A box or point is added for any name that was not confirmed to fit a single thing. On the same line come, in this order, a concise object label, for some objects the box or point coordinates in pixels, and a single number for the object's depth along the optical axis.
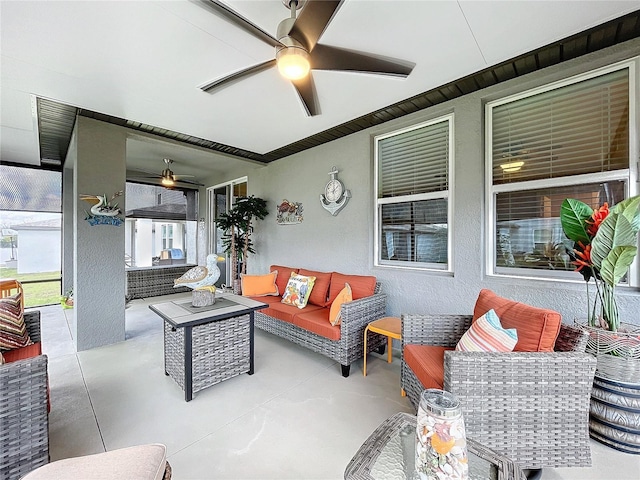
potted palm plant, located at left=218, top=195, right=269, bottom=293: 5.12
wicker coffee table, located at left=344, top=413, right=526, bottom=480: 0.97
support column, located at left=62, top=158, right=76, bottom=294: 5.45
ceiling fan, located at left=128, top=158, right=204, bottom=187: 5.24
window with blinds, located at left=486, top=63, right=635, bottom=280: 2.17
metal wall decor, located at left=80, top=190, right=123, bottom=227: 3.40
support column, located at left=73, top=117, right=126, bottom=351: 3.34
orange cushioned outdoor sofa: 2.72
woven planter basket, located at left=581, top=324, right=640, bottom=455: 1.73
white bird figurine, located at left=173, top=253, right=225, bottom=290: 2.66
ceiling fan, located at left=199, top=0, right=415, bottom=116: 1.50
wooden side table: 2.59
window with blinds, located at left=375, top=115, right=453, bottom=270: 3.08
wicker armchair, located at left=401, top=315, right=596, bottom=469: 1.47
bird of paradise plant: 1.72
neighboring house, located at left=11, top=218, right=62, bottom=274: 5.34
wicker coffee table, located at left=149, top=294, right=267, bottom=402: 2.29
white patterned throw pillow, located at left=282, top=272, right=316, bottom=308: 3.45
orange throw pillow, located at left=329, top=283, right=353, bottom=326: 2.77
